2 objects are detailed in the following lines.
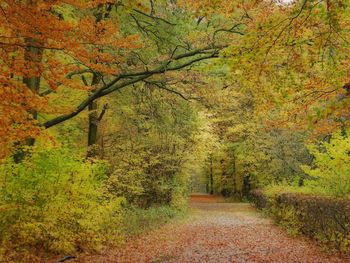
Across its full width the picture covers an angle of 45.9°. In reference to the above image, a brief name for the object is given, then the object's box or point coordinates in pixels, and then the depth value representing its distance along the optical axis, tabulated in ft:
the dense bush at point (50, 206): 32.68
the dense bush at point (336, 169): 45.41
